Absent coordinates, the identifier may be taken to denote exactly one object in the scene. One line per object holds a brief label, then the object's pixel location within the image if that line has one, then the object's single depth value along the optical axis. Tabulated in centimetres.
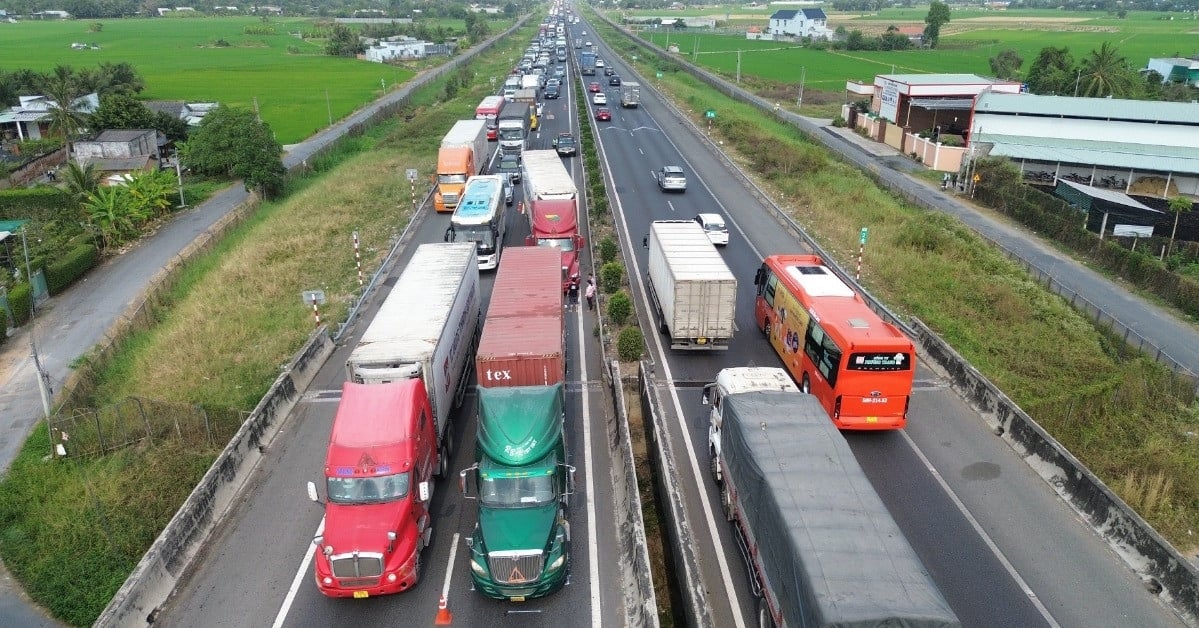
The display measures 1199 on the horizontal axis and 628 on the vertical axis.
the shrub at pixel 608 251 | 3173
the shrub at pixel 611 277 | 2880
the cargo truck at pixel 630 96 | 7919
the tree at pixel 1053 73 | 7219
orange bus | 1834
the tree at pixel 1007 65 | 9214
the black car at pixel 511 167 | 4838
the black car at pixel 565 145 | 5484
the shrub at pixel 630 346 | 2359
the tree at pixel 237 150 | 4641
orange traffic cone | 1374
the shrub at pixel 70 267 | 3303
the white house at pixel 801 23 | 17588
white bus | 3219
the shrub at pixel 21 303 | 2941
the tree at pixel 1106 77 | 6581
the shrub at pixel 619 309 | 2591
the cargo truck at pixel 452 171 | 4191
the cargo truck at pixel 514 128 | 5325
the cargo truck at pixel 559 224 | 3030
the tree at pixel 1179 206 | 3653
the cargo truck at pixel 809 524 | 1056
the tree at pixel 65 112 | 5259
